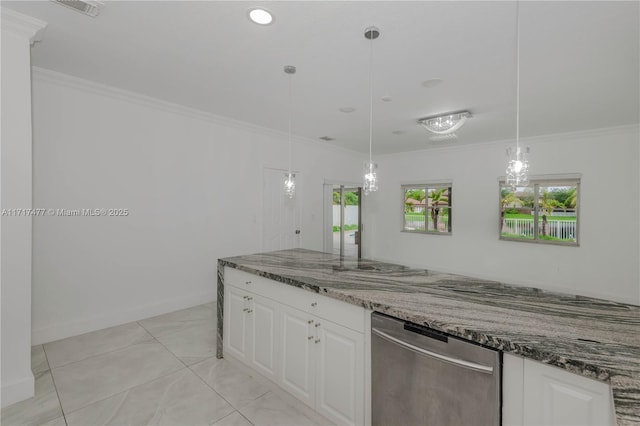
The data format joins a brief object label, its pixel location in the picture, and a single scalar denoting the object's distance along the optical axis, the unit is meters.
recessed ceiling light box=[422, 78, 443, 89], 3.03
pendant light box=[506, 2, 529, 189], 1.82
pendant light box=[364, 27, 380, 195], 2.56
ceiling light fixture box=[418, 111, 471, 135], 3.98
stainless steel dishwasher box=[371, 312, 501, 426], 1.23
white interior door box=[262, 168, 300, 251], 5.00
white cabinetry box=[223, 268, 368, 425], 1.72
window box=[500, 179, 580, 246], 5.10
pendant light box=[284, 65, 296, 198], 2.81
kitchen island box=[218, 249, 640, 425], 1.01
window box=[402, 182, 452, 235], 6.47
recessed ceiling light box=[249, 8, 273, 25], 2.00
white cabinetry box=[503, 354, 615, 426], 1.01
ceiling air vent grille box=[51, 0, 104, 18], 1.96
